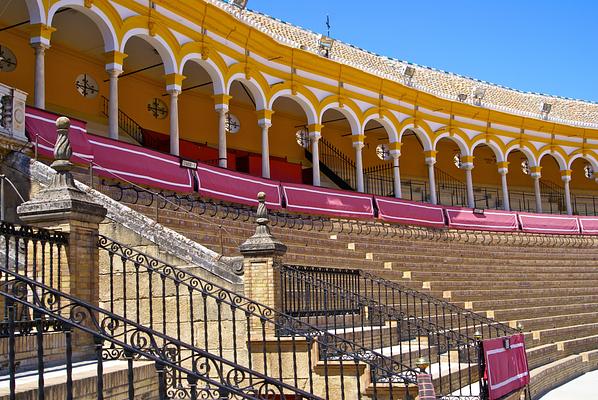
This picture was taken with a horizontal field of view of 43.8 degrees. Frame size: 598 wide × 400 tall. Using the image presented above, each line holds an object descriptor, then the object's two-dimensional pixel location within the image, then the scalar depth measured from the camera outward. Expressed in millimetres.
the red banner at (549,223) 28062
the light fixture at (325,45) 25172
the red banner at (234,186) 17203
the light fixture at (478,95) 29828
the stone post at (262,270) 9664
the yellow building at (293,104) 18797
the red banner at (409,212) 23359
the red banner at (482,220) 25984
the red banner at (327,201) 20281
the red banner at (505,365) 10211
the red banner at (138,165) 14157
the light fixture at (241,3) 21984
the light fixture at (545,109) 31828
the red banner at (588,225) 29781
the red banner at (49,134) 12062
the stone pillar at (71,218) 7332
